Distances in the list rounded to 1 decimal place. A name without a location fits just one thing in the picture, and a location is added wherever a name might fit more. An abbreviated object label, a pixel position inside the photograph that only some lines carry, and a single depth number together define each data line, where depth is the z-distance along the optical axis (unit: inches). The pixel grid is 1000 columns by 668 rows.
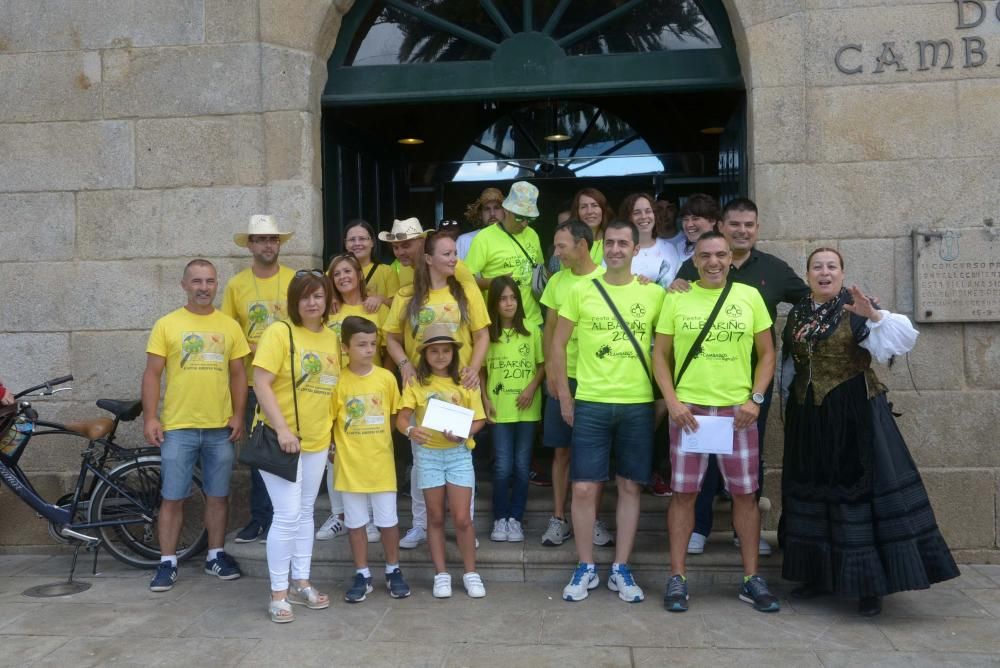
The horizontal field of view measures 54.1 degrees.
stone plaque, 234.8
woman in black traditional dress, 189.6
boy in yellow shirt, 203.3
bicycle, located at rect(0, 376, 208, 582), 234.4
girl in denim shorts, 206.1
